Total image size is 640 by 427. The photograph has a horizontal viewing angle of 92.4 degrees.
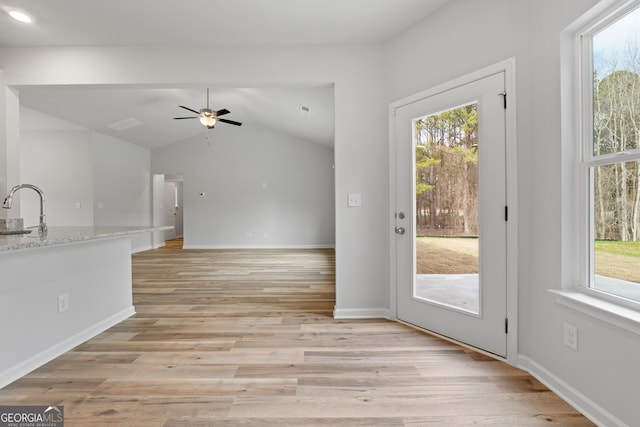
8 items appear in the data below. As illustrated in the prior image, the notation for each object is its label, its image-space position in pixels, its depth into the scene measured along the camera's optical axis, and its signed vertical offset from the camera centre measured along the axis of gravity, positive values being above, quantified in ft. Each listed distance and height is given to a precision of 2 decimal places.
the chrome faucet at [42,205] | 6.81 +0.24
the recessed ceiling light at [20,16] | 8.21 +5.44
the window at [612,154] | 4.82 +0.97
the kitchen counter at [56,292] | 6.21 -1.89
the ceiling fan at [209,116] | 17.65 +5.78
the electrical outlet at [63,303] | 7.54 -2.17
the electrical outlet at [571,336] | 5.46 -2.25
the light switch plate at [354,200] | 9.89 +0.43
